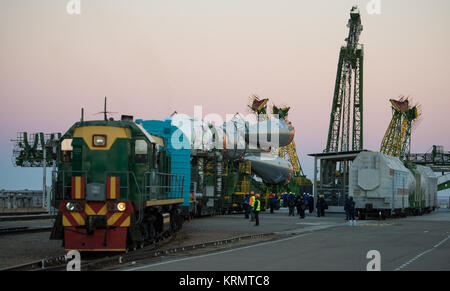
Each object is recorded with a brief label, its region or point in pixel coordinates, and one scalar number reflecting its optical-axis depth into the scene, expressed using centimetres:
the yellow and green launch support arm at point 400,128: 9725
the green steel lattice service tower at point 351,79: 8700
